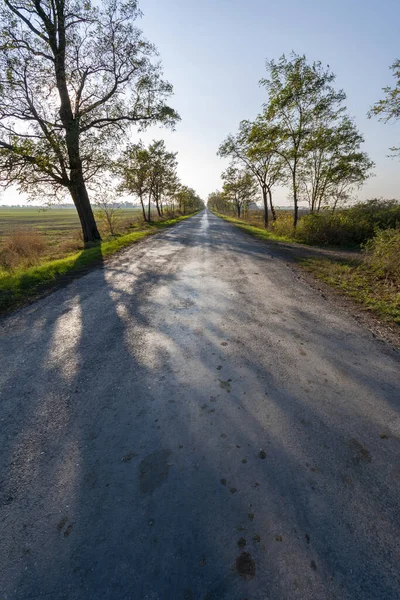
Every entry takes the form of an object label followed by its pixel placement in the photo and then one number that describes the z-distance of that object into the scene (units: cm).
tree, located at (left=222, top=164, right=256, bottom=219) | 3669
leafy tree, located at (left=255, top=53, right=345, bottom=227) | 1430
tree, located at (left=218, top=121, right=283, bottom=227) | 2349
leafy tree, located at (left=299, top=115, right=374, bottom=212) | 1584
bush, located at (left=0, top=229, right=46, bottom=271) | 1073
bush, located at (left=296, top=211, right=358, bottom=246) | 1387
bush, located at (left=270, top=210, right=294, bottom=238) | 1690
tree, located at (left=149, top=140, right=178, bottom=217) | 2878
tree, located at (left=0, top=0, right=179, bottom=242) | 1042
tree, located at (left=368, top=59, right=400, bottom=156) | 696
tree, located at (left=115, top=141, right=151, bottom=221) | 1354
